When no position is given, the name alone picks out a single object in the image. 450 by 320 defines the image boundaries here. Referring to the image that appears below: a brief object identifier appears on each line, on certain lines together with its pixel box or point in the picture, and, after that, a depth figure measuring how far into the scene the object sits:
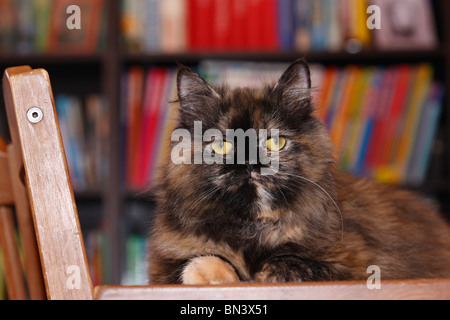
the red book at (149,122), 2.06
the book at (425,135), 2.10
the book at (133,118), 2.06
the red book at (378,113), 2.11
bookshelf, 1.99
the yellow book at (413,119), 2.11
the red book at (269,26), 2.09
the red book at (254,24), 2.09
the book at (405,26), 2.15
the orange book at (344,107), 2.11
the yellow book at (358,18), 2.13
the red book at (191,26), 2.09
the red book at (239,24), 2.08
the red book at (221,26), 2.08
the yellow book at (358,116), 2.10
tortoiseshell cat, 0.82
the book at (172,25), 2.08
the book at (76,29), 2.09
